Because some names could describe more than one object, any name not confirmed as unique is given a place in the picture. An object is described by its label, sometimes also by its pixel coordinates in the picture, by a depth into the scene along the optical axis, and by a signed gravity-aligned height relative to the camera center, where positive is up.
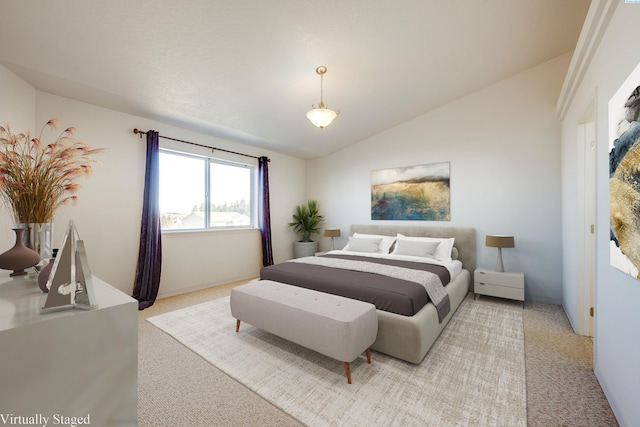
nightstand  3.52 -0.98
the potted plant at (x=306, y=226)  5.83 -0.27
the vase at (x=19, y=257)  1.27 -0.21
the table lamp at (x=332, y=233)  5.54 -0.40
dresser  0.77 -0.47
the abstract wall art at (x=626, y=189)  1.36 +0.13
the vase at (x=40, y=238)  1.40 -0.12
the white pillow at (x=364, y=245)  4.52 -0.54
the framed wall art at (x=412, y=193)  4.49 +0.37
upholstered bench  1.98 -0.87
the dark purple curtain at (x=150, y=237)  3.64 -0.31
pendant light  2.91 +1.09
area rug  1.68 -1.27
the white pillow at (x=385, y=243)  4.54 -0.52
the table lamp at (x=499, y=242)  3.62 -0.40
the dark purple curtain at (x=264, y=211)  5.31 +0.06
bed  2.24 -0.76
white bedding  3.56 -0.67
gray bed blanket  2.38 -0.71
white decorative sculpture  0.92 -0.23
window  4.17 +0.39
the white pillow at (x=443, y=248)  3.98 -0.54
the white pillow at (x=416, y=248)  3.98 -0.54
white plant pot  5.81 -0.77
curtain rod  3.66 +1.16
